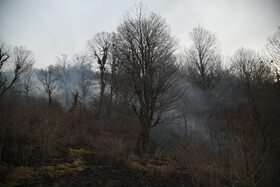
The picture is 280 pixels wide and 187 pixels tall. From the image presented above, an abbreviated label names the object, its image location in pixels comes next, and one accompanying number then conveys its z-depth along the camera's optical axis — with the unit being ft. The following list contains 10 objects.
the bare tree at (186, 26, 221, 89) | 49.57
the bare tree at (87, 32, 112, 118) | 57.41
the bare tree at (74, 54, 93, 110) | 76.52
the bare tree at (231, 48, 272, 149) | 38.21
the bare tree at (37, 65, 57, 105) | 75.67
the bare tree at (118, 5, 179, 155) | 21.19
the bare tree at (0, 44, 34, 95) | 37.95
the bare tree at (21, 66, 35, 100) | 78.12
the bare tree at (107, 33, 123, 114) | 53.26
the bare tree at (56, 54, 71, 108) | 89.11
